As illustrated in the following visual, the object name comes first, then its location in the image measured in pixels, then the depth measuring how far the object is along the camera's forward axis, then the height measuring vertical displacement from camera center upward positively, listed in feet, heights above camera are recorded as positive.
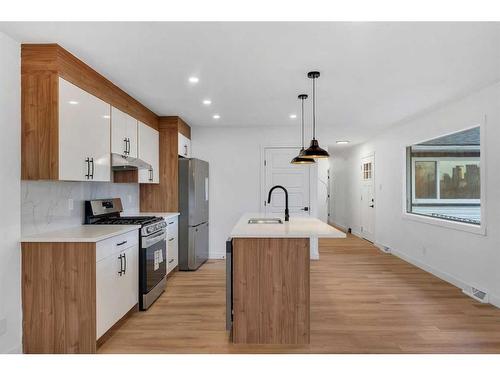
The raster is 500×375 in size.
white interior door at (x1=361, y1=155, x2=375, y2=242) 24.07 -0.75
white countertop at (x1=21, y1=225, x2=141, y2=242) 8.25 -1.21
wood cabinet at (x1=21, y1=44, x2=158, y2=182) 8.30 +1.89
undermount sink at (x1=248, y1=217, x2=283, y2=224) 11.84 -1.17
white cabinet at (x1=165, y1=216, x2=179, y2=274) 15.21 -2.54
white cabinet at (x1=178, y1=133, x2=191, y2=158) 17.24 +2.30
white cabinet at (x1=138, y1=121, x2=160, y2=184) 14.33 +1.71
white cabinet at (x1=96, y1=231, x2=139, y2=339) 8.66 -2.56
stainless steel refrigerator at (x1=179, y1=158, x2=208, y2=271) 16.74 -1.27
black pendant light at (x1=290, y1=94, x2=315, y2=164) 11.68 +1.01
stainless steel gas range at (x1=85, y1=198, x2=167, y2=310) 11.34 -1.92
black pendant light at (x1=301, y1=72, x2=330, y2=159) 10.49 +1.18
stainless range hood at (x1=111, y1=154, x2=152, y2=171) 11.31 +0.91
